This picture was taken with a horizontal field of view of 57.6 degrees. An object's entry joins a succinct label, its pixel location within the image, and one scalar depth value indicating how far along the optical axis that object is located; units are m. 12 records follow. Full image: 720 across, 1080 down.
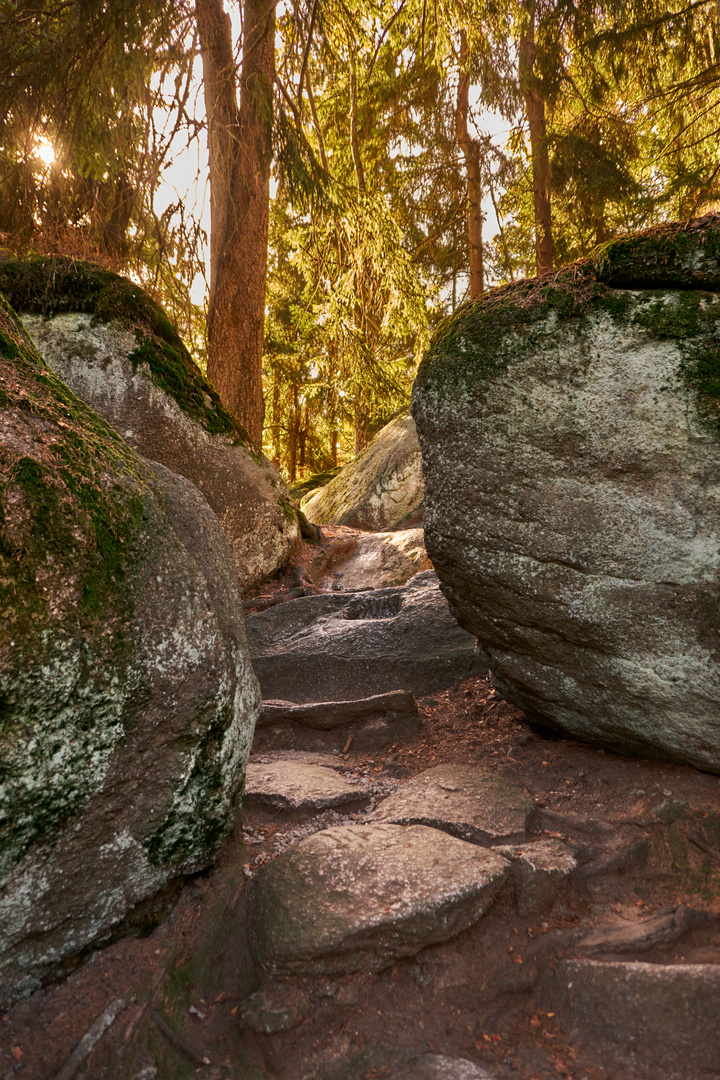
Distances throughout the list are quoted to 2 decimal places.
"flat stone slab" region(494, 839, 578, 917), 2.71
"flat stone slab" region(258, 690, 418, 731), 4.37
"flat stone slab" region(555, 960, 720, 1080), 2.15
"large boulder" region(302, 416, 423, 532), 9.40
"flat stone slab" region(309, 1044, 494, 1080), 2.10
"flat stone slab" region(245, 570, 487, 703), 4.90
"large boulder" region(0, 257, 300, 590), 6.30
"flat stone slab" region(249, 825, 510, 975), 2.43
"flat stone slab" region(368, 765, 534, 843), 3.08
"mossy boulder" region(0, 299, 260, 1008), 2.21
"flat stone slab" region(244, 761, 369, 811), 3.41
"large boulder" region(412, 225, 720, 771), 3.13
